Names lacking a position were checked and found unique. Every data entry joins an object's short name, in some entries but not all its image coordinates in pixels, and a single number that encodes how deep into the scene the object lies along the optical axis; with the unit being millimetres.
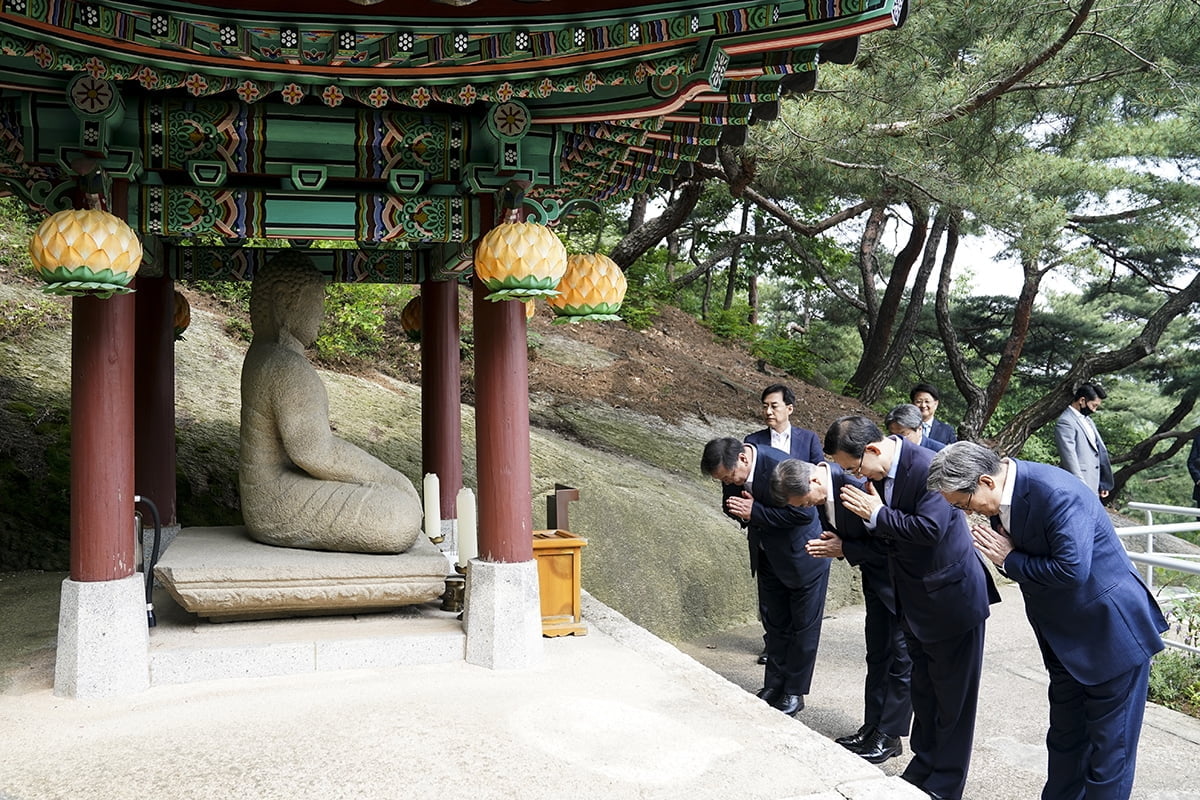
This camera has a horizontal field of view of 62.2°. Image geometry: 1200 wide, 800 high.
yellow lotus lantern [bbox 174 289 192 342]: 7754
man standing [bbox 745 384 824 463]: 6770
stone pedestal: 5215
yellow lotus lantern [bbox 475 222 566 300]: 4910
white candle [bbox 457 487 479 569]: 5785
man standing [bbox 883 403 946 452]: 6238
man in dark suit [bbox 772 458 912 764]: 5164
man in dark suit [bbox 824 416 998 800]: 4500
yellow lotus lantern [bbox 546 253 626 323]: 5562
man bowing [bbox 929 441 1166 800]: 3801
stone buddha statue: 5648
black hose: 5426
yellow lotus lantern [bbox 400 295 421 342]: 8281
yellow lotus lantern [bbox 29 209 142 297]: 4410
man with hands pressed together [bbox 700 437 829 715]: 5895
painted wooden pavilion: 4512
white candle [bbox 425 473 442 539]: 6281
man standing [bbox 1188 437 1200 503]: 10176
